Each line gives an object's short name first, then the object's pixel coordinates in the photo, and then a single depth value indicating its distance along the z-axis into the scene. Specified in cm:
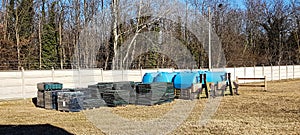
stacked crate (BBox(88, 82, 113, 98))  1388
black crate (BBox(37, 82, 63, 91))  1408
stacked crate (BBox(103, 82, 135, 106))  1363
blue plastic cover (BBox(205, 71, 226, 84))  1791
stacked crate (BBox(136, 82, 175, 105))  1407
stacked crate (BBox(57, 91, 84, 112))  1252
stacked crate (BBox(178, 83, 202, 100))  1594
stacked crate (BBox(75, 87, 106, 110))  1296
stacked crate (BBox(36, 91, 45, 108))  1416
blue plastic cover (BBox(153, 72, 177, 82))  1708
